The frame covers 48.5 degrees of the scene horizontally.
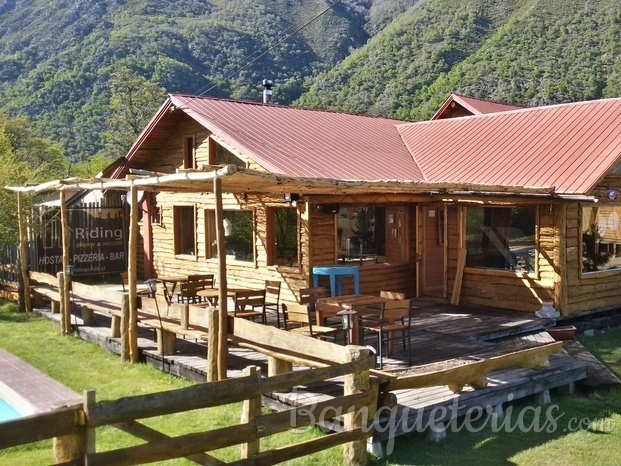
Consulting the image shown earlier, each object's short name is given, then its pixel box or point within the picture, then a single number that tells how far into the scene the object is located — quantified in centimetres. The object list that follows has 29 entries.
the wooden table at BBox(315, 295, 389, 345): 903
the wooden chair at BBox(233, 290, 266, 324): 1025
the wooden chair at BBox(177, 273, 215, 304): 1251
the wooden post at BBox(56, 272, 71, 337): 1200
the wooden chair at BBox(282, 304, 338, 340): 860
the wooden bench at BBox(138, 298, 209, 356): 929
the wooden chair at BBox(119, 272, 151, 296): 1244
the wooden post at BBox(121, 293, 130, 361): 1007
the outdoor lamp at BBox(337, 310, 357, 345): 819
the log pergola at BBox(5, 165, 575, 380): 786
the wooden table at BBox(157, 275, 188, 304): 1323
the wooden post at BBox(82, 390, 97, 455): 471
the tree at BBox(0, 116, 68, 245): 1534
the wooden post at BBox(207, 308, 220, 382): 823
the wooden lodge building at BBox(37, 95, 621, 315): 1273
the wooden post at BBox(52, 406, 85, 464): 469
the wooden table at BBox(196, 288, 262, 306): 1135
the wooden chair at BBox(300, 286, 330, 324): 1071
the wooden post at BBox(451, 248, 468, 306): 1388
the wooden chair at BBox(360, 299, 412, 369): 868
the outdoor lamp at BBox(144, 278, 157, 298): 1185
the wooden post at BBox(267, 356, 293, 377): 787
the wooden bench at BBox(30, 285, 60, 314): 1333
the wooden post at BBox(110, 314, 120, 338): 1108
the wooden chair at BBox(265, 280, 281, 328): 1142
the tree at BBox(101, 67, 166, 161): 4225
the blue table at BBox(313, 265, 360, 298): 1298
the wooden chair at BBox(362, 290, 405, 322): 910
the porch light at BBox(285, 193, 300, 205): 1320
